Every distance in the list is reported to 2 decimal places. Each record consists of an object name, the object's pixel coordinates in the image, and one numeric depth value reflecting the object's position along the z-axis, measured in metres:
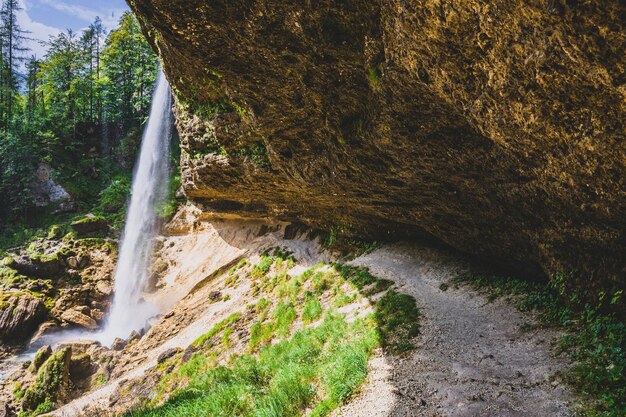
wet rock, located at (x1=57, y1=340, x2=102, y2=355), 17.94
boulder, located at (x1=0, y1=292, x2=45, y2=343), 20.66
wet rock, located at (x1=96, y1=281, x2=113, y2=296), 24.82
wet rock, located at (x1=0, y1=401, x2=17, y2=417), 14.46
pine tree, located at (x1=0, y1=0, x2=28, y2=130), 40.38
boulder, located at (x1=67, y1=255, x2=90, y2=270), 26.00
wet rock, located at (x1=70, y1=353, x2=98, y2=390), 15.78
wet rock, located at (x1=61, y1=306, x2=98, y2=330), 22.03
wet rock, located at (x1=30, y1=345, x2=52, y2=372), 16.72
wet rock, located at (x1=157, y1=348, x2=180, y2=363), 14.23
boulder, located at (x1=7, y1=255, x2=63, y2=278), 24.98
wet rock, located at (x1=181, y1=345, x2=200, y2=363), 13.08
